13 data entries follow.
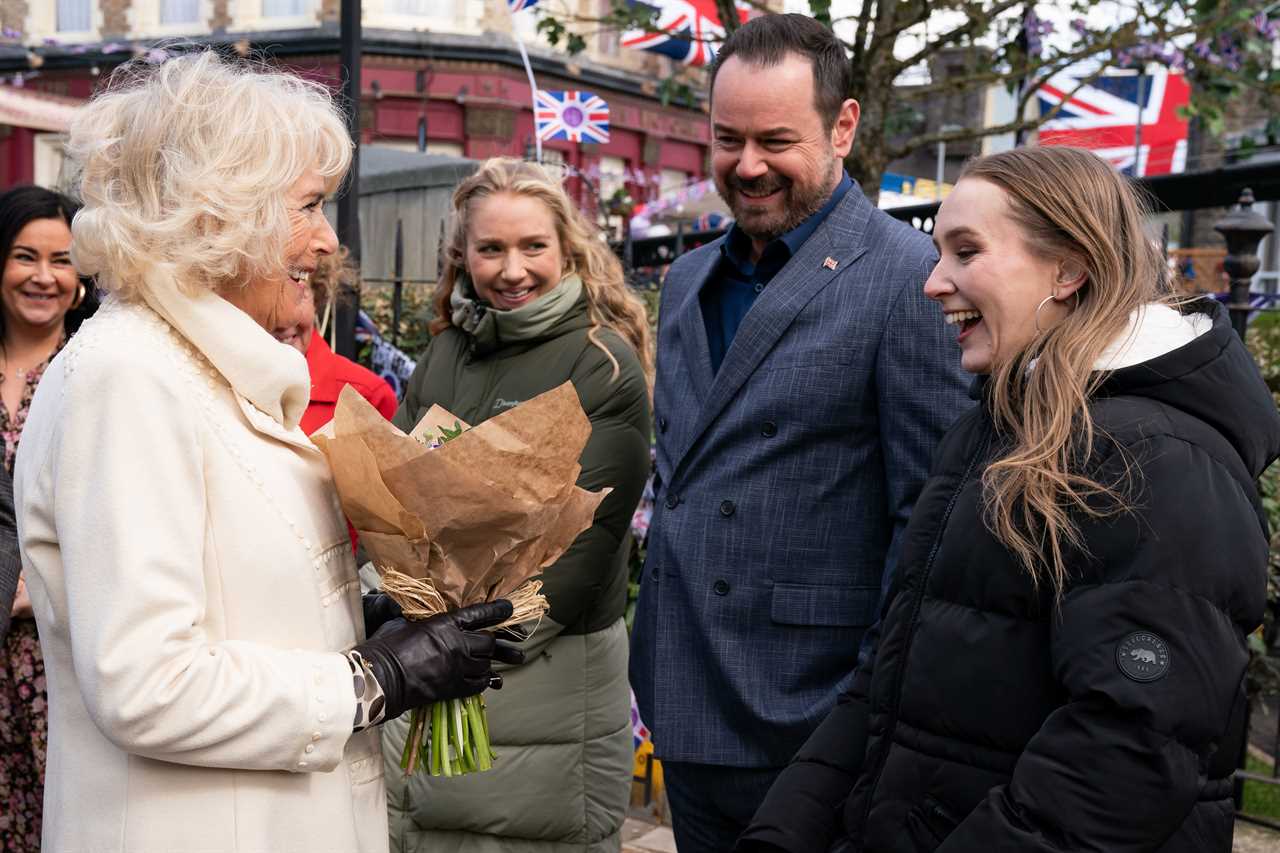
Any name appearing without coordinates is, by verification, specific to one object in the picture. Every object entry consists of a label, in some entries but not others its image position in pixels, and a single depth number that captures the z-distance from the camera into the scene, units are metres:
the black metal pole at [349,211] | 5.52
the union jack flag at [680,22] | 12.36
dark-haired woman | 3.47
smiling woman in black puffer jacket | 1.71
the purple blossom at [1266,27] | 7.47
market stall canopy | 11.86
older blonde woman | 1.82
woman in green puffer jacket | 3.31
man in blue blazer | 2.64
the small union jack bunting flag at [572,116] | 13.38
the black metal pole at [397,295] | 6.83
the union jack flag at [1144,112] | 15.50
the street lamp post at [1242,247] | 4.88
